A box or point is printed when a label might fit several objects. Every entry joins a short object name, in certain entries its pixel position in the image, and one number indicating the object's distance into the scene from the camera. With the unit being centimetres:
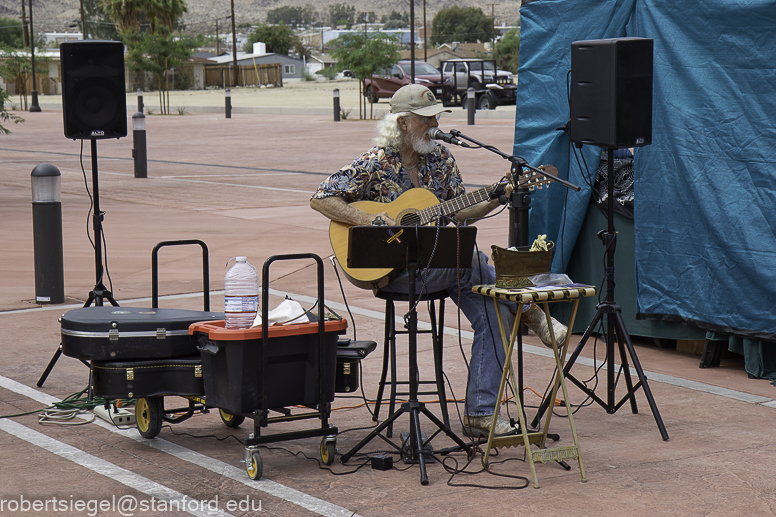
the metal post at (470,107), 3017
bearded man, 507
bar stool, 500
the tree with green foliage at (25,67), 5122
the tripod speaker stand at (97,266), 610
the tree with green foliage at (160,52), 5016
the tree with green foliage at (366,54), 3800
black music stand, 460
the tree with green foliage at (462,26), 11294
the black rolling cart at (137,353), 487
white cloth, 469
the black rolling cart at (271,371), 454
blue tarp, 621
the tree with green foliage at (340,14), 17212
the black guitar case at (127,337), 487
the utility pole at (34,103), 4798
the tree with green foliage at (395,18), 16762
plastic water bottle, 463
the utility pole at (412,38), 3503
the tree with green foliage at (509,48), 6928
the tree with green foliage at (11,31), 8750
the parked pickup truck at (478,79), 3803
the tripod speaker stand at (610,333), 551
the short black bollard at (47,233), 831
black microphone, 481
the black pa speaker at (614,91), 547
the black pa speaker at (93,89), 652
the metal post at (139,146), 1864
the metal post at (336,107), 3491
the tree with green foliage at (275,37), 9450
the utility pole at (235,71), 6469
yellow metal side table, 446
